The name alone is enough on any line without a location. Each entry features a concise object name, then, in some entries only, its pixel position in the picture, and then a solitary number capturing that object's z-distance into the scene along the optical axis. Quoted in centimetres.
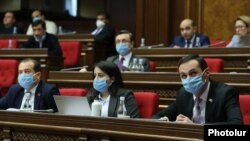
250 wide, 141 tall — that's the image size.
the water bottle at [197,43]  859
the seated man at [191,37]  865
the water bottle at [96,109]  451
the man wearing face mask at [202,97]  429
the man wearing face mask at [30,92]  571
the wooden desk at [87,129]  342
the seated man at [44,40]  910
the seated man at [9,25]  1196
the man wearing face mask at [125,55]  741
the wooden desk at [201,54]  756
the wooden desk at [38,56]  872
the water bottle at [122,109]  493
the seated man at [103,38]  1066
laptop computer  455
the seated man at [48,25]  1154
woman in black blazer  524
